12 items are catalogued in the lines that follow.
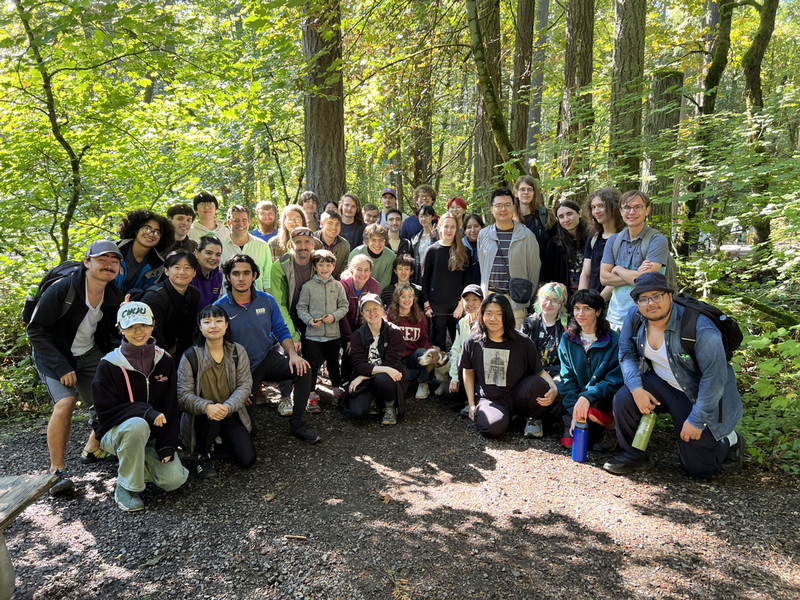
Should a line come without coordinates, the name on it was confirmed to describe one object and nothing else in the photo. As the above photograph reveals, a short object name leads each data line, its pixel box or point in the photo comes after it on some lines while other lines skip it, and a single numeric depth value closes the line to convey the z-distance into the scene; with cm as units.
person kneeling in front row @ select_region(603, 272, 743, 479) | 334
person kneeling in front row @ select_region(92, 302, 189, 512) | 331
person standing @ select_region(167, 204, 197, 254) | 493
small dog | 538
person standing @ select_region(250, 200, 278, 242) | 570
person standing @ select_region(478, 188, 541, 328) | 502
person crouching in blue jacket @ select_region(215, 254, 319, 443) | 430
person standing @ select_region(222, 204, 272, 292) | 514
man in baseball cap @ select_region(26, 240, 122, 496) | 354
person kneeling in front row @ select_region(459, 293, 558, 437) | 435
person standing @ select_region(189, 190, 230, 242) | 519
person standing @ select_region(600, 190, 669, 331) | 404
